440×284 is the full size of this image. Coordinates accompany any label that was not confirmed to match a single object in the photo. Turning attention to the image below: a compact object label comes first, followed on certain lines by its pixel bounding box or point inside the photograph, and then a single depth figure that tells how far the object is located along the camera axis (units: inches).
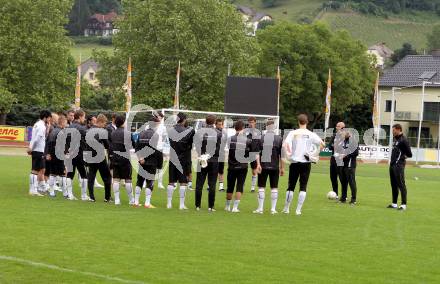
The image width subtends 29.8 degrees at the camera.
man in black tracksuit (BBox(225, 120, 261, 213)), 749.9
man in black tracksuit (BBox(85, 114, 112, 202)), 800.9
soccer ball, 931.3
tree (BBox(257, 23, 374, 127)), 3476.9
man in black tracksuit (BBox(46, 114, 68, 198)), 836.6
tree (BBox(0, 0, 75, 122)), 2822.3
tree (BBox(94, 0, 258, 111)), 2832.2
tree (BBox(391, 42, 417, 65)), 5487.2
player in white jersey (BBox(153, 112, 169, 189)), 771.4
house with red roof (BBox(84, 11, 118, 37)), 7012.8
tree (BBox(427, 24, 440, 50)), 6240.2
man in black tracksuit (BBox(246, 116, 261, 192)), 757.3
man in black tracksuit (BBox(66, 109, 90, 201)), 812.0
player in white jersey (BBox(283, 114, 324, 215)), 738.2
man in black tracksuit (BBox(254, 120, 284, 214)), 756.0
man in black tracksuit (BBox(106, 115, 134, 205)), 772.6
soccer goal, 1787.6
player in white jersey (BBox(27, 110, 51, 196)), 823.7
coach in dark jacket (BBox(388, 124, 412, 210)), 842.8
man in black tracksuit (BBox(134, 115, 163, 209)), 764.6
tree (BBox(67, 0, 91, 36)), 7042.3
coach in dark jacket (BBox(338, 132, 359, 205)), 895.1
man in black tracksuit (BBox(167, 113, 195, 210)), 752.3
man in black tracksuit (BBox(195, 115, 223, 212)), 749.9
